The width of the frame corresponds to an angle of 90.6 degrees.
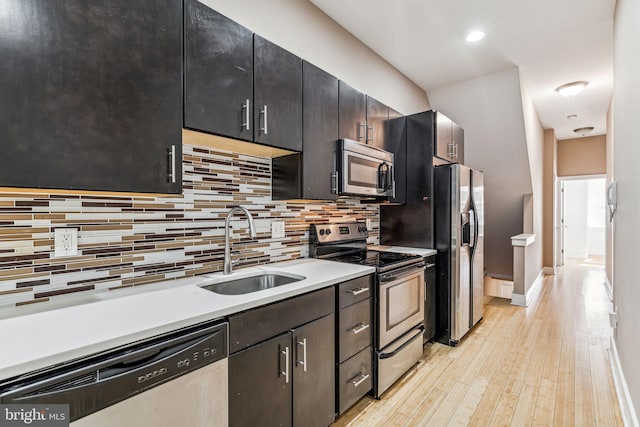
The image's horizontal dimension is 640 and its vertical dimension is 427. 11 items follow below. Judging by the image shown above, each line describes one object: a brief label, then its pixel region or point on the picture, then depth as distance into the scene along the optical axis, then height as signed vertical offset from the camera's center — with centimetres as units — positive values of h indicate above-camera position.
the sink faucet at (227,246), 184 -19
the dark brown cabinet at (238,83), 145 +68
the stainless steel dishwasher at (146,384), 86 -52
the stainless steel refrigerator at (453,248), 292 -33
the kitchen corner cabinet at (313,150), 204 +43
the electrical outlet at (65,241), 132 -12
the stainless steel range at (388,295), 213 -59
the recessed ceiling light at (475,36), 282 +161
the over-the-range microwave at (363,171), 228 +33
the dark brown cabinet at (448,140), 300 +76
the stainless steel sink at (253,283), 178 -42
